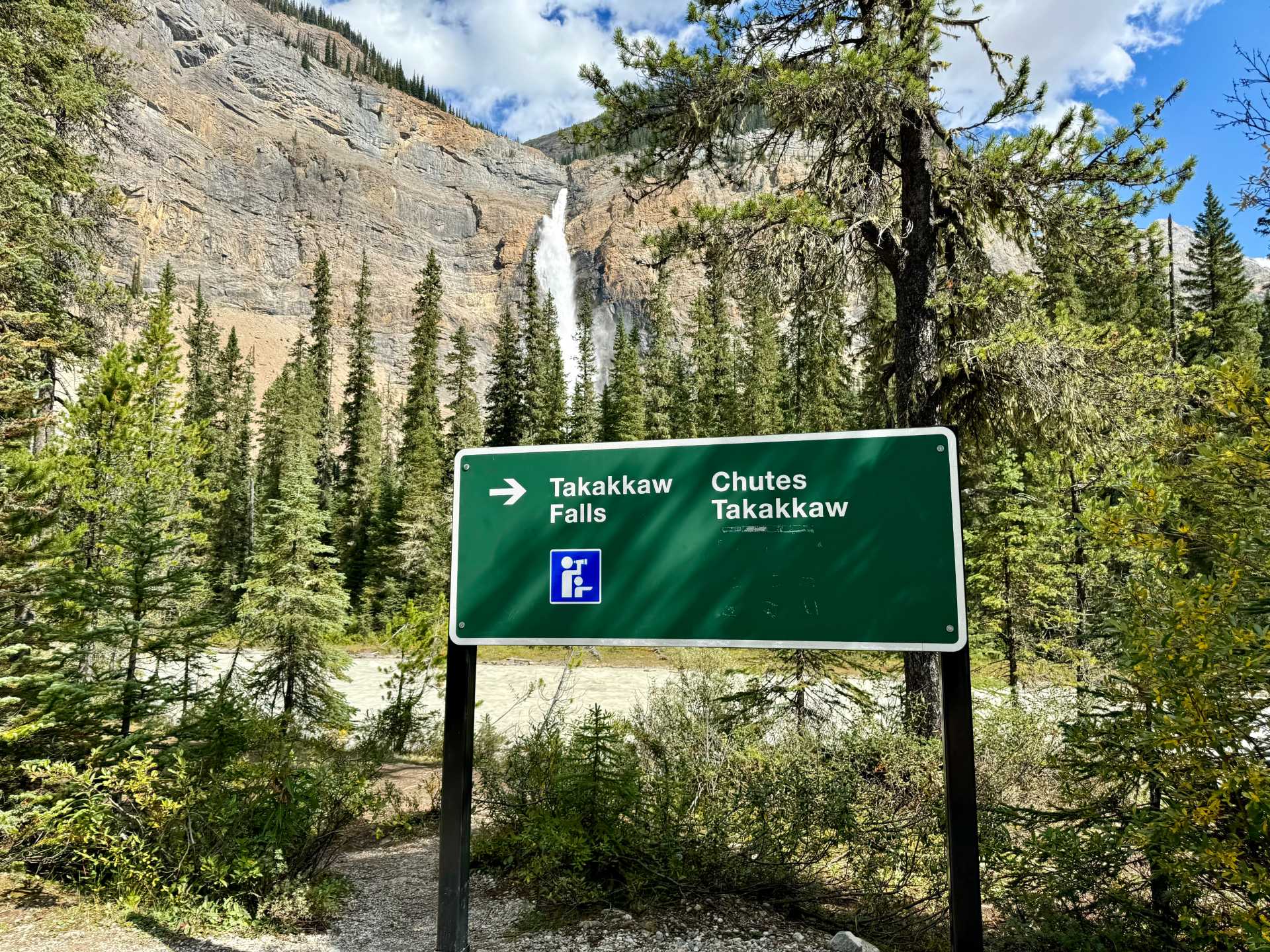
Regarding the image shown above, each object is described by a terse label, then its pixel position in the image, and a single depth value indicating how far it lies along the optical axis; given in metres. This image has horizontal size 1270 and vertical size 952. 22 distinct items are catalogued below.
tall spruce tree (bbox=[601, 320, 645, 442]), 36.75
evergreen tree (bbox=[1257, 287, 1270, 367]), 40.17
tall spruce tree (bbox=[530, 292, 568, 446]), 37.03
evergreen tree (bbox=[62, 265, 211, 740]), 5.44
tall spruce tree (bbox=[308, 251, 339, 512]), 51.02
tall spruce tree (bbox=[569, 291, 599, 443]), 38.16
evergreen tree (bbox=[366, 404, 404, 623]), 34.34
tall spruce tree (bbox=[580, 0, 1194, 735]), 6.30
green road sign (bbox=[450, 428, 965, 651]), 2.71
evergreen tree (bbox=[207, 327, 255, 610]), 41.12
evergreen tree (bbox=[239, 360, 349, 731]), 11.68
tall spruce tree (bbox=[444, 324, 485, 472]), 37.50
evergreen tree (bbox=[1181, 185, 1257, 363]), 33.94
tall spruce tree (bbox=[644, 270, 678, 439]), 39.19
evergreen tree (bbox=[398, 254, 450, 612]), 31.95
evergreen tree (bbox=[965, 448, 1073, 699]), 11.79
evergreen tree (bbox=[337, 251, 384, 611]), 39.81
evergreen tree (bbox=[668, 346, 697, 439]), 39.62
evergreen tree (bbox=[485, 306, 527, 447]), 36.66
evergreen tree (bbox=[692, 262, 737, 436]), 38.16
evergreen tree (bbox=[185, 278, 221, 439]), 51.12
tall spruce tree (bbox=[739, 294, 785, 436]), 37.19
